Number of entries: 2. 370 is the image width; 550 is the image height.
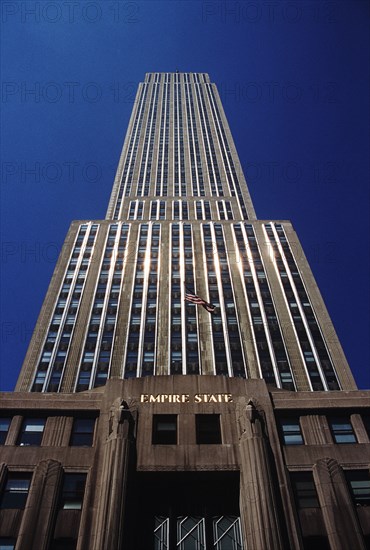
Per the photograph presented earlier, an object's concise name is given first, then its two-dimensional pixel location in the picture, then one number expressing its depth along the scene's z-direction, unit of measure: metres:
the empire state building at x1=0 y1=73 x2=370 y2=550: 27.50
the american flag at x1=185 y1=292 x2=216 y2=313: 51.23
